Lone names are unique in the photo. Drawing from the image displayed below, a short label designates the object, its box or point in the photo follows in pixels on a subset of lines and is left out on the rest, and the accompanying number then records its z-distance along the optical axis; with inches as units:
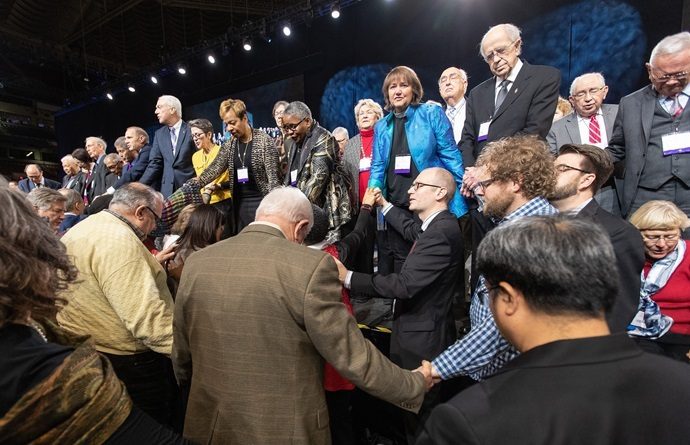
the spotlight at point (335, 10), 283.7
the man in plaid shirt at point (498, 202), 58.7
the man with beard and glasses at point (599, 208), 65.6
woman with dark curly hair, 27.5
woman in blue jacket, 114.7
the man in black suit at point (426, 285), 78.5
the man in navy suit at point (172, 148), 173.3
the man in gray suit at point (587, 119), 123.8
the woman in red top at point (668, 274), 90.7
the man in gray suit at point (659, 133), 96.7
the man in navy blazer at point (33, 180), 293.3
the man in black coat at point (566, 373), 26.7
